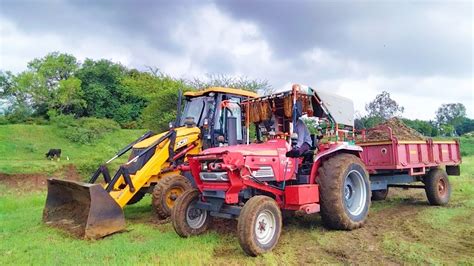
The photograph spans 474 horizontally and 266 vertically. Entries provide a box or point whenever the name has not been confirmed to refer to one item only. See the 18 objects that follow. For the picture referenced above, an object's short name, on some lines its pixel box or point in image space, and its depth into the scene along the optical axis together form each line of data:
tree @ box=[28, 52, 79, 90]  38.06
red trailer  7.81
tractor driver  6.19
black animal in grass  20.67
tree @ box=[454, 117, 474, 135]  60.69
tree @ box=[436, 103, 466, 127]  66.21
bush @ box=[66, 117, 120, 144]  26.67
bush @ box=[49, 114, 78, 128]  28.27
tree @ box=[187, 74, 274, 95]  20.77
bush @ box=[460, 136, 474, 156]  29.01
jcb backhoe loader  6.07
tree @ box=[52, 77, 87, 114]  34.25
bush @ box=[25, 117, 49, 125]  31.88
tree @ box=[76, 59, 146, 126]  37.34
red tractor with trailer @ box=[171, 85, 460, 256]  5.26
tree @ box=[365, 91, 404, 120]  27.56
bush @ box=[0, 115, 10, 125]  31.37
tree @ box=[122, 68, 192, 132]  19.22
